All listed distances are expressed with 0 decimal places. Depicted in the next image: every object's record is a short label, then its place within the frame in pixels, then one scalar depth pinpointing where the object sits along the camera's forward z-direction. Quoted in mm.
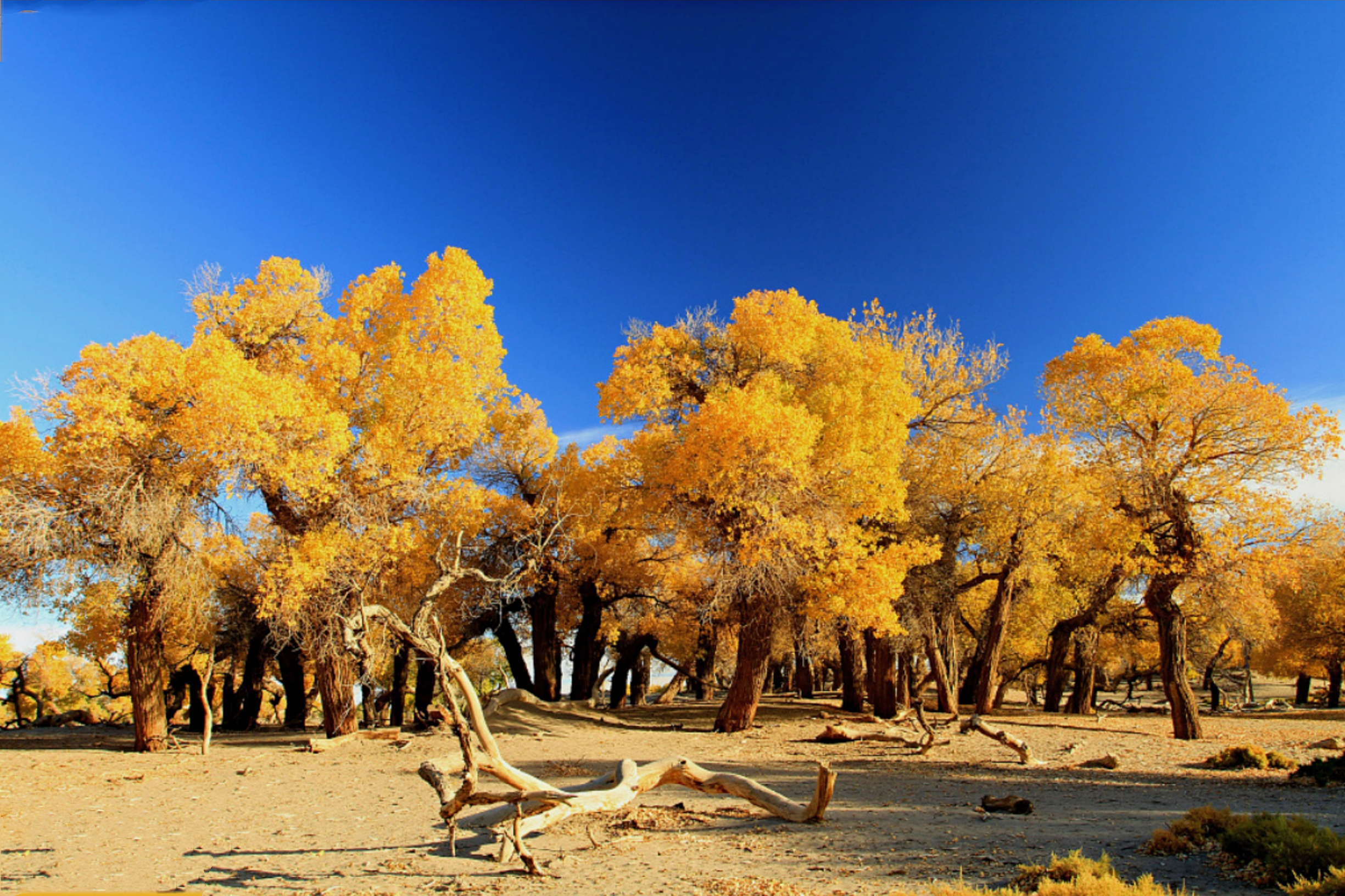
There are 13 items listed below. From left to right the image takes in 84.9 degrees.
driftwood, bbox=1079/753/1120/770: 13625
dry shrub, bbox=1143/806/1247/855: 7289
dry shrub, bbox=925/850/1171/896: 5543
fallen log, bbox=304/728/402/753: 17906
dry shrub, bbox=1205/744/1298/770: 13430
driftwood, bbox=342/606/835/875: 7340
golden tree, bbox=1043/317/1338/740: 15953
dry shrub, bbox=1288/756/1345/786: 11539
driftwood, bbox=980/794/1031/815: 9500
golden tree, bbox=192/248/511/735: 17750
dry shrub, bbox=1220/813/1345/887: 6207
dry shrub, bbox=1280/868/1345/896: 5602
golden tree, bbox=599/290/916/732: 16812
